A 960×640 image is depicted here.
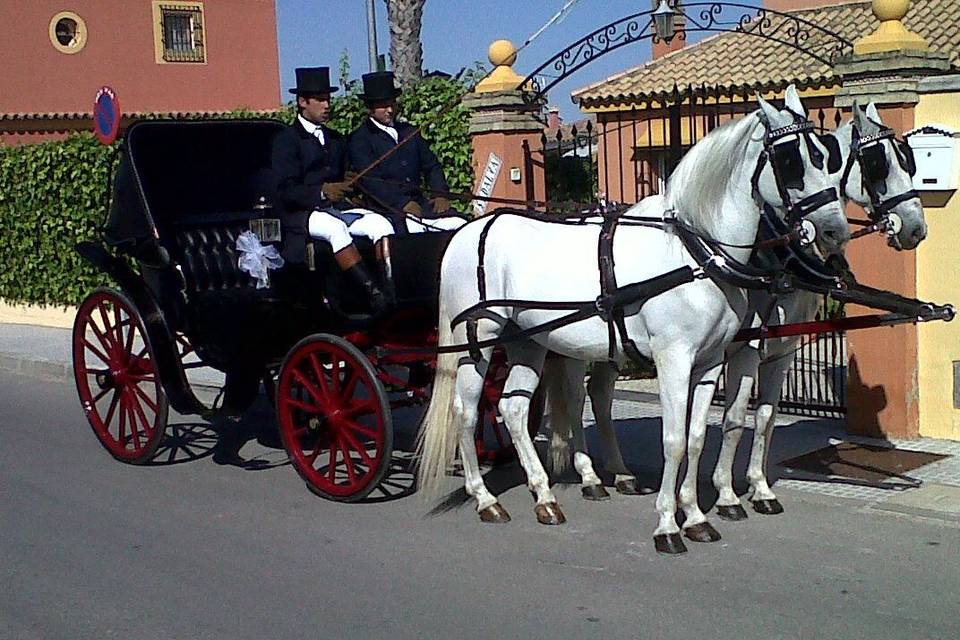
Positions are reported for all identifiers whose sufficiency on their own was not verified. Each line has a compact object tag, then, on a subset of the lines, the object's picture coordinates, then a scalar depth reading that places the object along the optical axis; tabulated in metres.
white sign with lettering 9.38
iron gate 8.64
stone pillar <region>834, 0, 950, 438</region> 7.47
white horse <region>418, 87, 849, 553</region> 5.28
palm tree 15.29
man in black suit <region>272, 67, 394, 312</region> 6.88
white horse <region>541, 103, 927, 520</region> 5.23
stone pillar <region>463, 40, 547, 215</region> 9.49
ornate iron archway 8.72
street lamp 8.36
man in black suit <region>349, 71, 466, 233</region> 7.40
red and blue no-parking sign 11.75
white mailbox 7.27
